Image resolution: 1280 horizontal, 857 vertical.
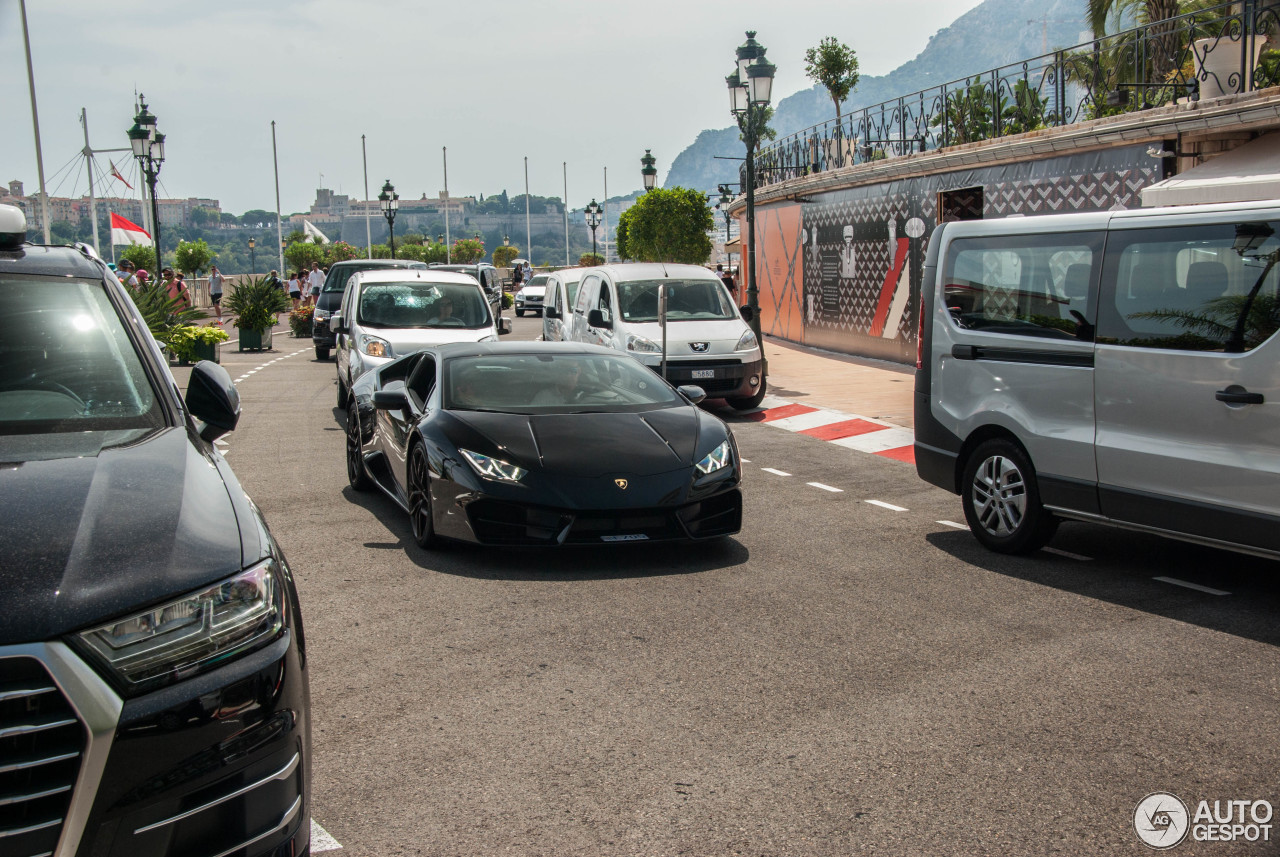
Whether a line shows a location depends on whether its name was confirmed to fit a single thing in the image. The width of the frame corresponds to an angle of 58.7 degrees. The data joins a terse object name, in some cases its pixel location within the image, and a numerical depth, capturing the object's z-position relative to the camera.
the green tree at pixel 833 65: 48.50
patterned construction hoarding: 15.38
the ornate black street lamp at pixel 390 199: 43.88
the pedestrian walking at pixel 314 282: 34.72
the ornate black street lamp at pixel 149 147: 26.25
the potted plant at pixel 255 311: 25.47
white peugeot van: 14.98
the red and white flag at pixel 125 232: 41.68
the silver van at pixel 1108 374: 5.55
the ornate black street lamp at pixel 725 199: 38.44
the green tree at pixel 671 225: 50.62
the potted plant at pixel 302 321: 30.25
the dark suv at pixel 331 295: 23.14
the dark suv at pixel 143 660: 2.34
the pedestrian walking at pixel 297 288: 39.19
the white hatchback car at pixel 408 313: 14.23
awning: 11.33
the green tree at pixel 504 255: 113.62
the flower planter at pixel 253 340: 25.58
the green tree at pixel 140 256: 45.42
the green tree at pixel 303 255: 77.00
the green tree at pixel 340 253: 83.62
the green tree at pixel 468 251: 110.99
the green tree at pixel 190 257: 62.72
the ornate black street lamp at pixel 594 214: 47.75
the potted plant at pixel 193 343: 19.53
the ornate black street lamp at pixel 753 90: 17.45
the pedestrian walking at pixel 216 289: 35.00
